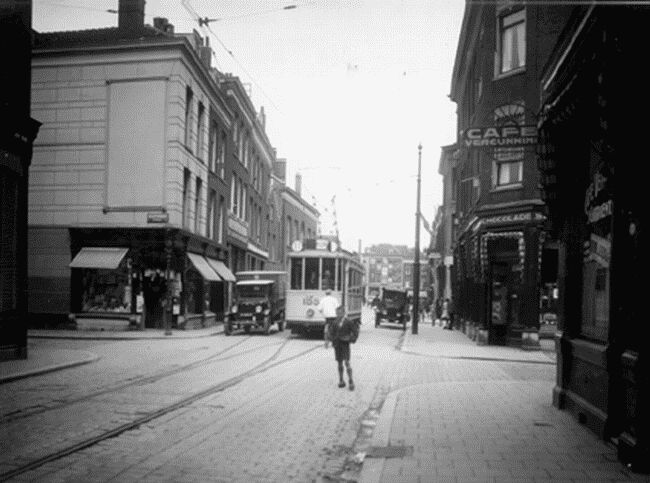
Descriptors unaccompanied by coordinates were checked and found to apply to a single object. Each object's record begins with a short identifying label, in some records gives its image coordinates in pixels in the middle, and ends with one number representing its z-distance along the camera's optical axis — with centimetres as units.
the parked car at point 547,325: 2253
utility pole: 2886
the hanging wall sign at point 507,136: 1216
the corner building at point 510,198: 2177
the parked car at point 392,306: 3684
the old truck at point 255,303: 2678
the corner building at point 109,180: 2686
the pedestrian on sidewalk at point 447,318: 3574
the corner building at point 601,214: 657
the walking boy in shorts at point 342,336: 1221
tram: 2508
